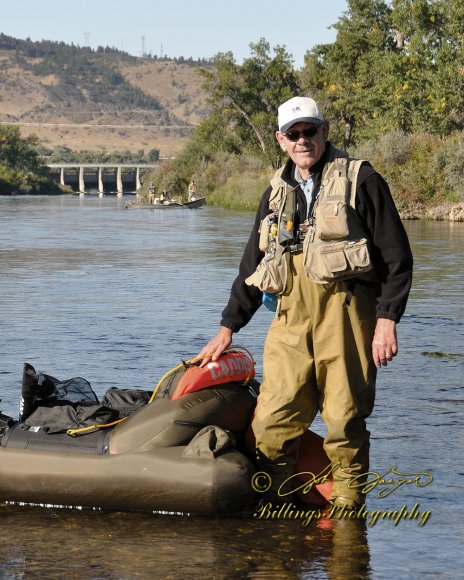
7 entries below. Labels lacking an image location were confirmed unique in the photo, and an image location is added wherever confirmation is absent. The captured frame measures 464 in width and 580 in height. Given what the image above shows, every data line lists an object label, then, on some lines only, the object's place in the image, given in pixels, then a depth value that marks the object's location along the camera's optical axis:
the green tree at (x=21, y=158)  129.75
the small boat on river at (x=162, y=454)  5.76
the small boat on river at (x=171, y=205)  54.31
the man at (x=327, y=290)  5.49
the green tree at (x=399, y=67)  50.62
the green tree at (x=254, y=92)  73.94
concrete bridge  168.88
